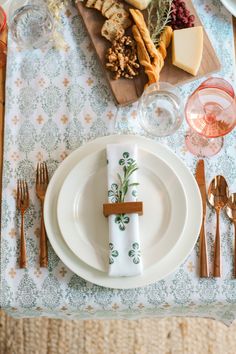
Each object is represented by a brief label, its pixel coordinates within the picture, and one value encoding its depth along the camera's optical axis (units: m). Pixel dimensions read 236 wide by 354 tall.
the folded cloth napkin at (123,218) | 1.04
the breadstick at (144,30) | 1.17
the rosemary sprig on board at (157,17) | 1.19
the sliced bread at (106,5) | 1.22
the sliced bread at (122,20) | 1.21
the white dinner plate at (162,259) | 1.06
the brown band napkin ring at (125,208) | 1.05
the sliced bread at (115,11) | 1.22
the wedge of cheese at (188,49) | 1.19
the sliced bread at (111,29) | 1.21
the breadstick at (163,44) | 1.18
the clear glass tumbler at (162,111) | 1.17
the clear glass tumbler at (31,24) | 1.25
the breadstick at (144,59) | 1.16
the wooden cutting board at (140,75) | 1.19
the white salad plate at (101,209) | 1.07
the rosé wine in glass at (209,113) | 1.17
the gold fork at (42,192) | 1.11
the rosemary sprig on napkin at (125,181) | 1.08
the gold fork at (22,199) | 1.13
